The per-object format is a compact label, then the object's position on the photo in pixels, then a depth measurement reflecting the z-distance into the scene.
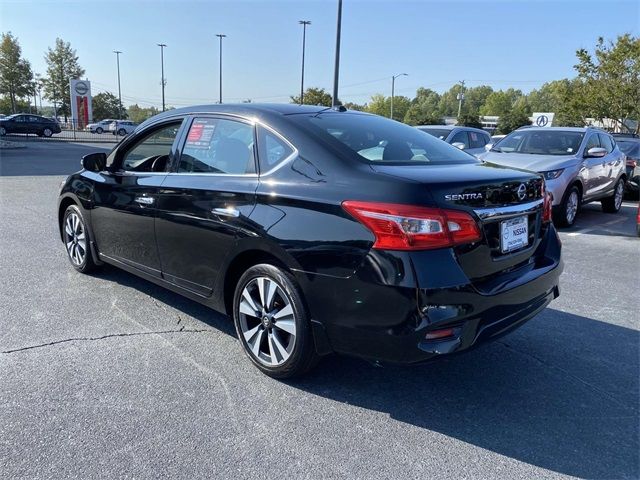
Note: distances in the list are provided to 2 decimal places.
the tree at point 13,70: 52.28
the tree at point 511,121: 62.91
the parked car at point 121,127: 50.60
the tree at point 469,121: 56.65
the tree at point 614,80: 28.78
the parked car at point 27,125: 37.66
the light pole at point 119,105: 76.15
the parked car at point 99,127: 52.33
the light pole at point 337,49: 20.45
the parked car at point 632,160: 12.46
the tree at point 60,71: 61.13
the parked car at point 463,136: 11.99
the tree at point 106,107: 81.81
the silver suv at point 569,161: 8.36
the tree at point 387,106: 96.38
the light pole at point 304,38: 46.38
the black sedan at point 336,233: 2.61
